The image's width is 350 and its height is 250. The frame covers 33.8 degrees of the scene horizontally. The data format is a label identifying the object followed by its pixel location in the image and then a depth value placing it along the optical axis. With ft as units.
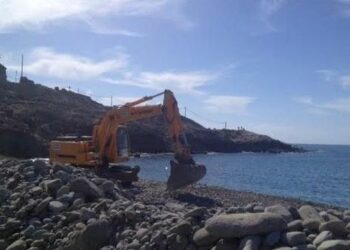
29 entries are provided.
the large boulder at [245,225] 30.14
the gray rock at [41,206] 45.52
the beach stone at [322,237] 28.76
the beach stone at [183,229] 33.71
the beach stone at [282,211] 31.94
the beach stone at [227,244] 30.81
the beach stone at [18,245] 40.42
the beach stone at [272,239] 29.58
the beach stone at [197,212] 35.19
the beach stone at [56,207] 44.78
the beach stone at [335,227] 29.76
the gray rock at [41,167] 56.85
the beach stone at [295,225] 30.60
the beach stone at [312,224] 30.66
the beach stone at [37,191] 49.11
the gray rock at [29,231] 42.11
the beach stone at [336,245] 27.25
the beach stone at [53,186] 48.70
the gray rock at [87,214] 41.42
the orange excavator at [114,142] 81.66
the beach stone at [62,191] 47.42
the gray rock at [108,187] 51.43
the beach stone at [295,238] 29.12
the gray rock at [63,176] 52.01
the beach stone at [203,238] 31.86
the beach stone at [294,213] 33.24
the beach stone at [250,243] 29.32
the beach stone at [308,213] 32.65
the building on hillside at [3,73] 335.75
